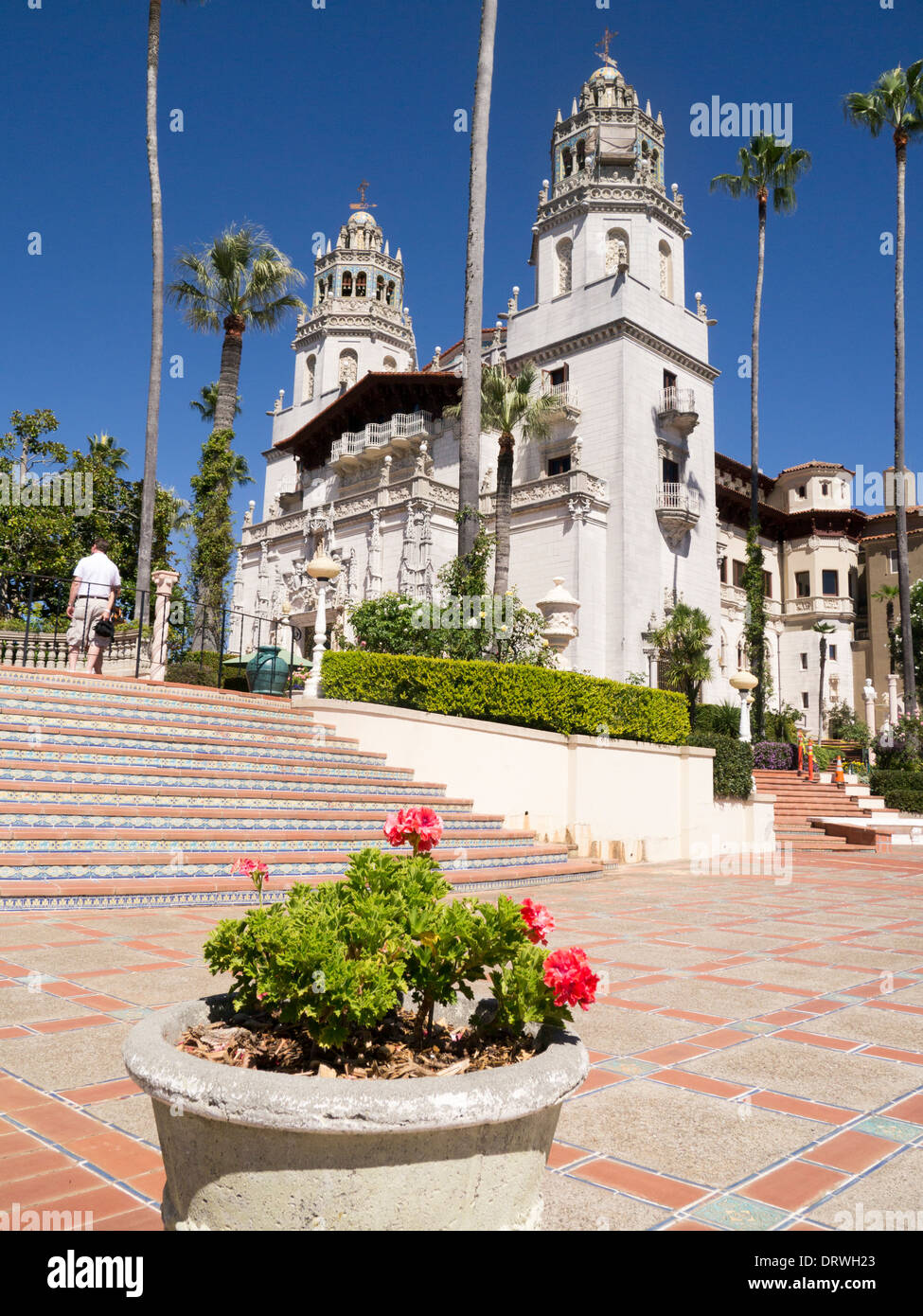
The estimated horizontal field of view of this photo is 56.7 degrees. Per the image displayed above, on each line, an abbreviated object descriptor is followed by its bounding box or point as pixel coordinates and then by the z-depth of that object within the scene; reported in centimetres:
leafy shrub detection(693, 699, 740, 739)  2795
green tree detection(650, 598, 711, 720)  2948
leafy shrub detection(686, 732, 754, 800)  1703
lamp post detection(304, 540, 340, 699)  1496
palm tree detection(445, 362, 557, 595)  2333
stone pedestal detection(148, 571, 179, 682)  1684
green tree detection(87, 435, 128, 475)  3294
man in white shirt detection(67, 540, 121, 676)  1380
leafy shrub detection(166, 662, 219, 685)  2000
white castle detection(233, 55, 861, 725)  3034
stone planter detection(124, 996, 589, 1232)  179
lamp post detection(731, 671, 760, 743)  1898
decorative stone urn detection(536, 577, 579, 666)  1516
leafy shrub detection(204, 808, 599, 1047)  205
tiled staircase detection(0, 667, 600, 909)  789
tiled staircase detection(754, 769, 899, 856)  1942
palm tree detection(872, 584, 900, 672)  4654
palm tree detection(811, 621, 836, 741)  4447
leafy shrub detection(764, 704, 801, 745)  3591
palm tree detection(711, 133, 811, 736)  3027
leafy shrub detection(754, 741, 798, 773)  2639
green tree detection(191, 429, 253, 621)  2331
